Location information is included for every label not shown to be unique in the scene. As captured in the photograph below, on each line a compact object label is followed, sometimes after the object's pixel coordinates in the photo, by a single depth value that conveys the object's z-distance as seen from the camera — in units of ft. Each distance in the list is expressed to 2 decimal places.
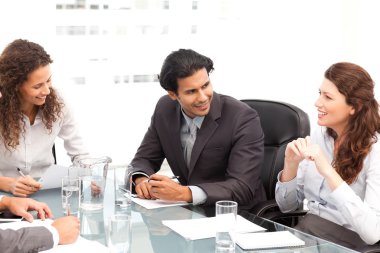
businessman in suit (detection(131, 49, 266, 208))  13.90
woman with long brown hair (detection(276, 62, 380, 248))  11.65
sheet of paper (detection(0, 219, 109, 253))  9.53
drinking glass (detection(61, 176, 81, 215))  11.82
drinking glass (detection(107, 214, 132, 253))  9.45
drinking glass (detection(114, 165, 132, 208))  12.35
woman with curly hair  15.12
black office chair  14.86
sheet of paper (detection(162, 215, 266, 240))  10.31
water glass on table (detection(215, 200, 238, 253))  9.61
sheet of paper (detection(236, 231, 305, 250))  9.78
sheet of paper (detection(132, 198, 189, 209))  12.40
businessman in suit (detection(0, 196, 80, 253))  9.42
